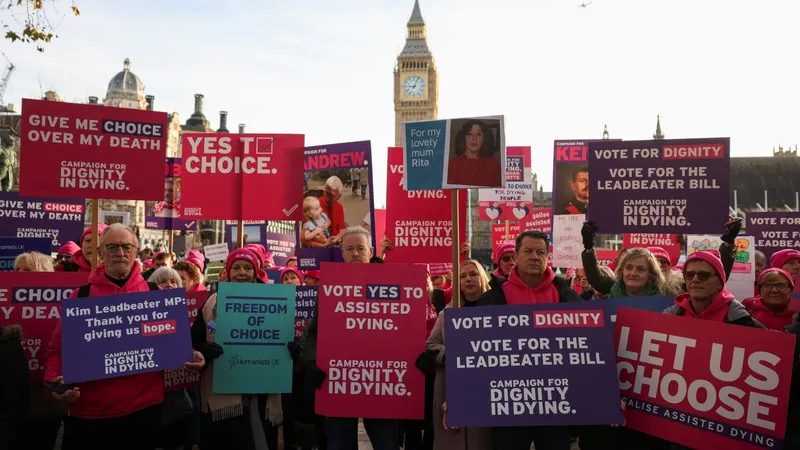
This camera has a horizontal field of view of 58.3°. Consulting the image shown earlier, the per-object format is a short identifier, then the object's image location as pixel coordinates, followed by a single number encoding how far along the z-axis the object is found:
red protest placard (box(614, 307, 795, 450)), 3.81
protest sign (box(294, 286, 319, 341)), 5.69
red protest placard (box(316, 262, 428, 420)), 4.75
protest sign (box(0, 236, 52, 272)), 7.13
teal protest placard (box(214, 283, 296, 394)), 4.84
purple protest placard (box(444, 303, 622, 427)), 4.20
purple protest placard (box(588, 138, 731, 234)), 5.80
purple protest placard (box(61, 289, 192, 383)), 4.38
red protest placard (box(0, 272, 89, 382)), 5.11
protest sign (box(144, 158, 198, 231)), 12.21
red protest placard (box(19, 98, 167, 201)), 5.88
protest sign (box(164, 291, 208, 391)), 4.98
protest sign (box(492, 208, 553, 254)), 13.61
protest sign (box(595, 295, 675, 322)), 4.80
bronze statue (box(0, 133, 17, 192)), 24.48
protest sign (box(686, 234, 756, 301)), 8.34
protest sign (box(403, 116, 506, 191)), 5.93
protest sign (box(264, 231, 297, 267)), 11.69
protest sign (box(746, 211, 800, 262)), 9.33
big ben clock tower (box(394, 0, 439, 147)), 123.79
